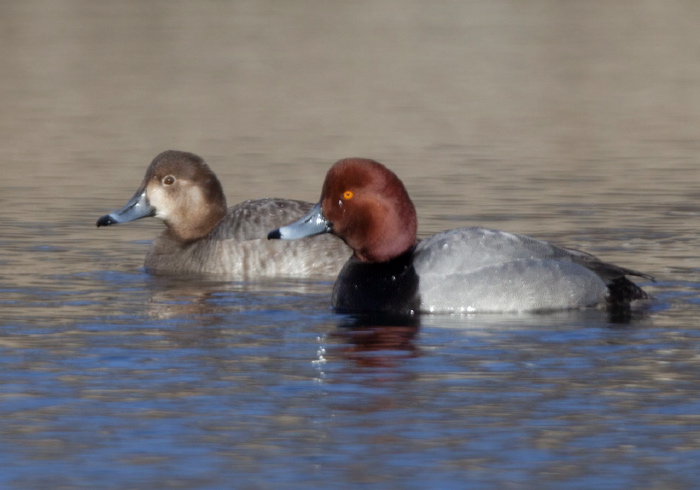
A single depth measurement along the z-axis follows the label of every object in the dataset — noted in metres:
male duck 10.51
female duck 12.95
